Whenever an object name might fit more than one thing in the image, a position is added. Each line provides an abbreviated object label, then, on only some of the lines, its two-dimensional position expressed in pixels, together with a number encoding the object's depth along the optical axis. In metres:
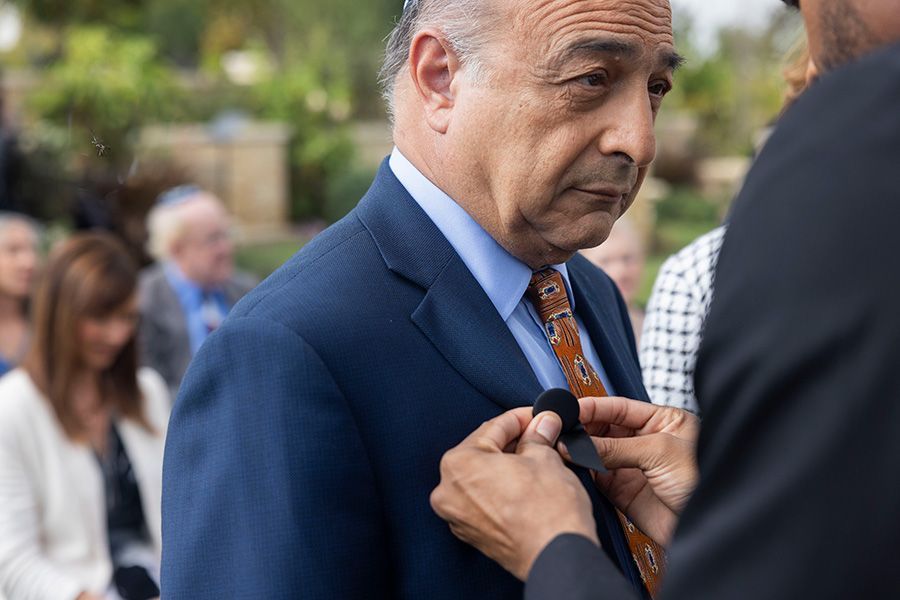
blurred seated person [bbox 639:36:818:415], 2.68
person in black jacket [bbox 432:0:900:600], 0.85
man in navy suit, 1.50
